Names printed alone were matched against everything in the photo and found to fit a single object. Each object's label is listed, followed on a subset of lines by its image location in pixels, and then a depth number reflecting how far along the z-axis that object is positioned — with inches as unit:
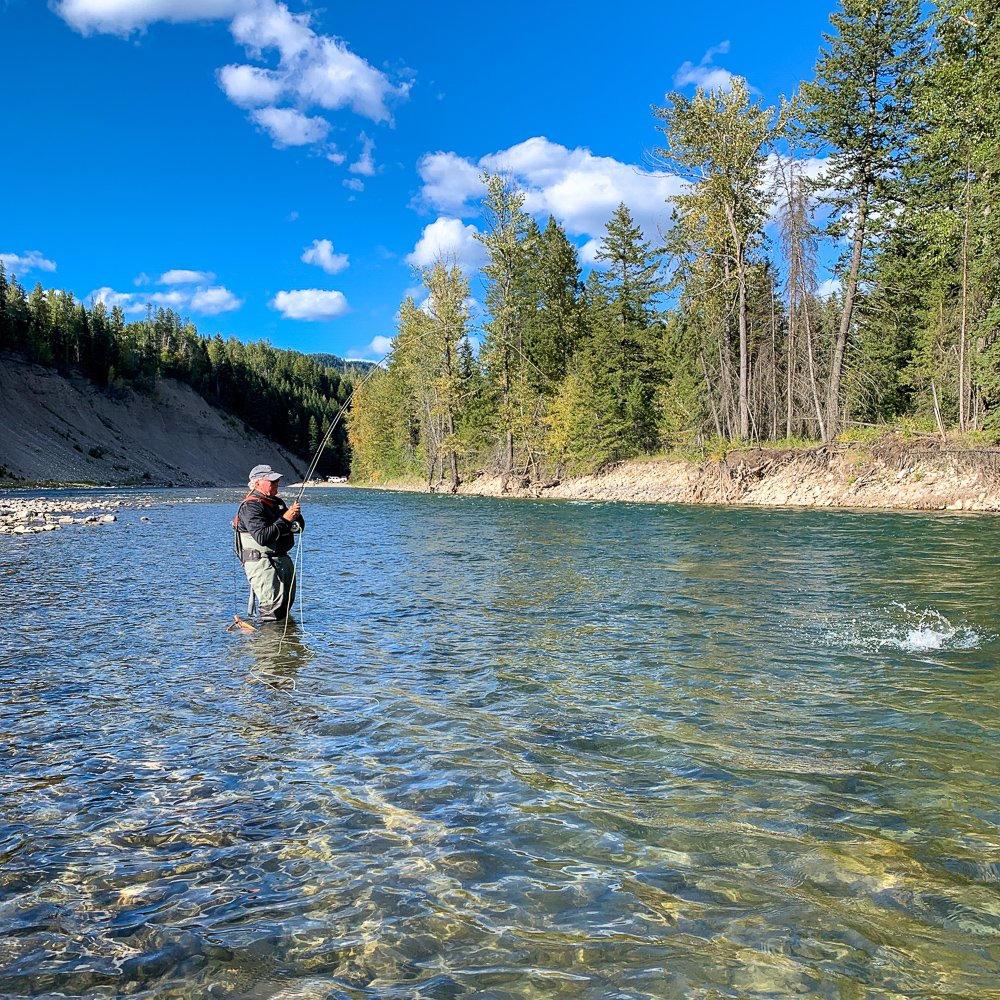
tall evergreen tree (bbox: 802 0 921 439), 1354.6
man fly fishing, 399.9
